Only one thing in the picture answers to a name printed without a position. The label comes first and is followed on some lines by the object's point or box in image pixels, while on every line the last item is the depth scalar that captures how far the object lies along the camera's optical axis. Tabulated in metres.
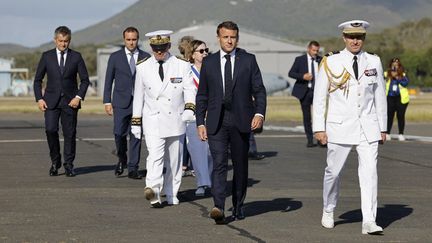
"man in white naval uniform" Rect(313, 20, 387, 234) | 11.04
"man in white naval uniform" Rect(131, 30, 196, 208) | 13.04
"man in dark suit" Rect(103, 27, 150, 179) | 16.19
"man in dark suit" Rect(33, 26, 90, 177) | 16.31
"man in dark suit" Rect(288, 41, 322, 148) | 22.06
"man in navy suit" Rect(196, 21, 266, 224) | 11.62
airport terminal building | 115.56
